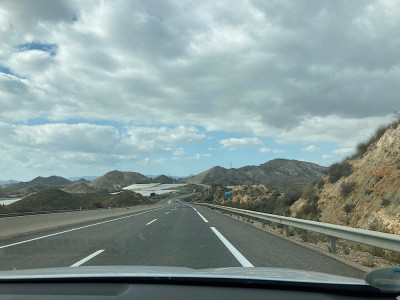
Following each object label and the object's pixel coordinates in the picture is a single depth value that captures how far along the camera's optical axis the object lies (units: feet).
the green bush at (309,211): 76.02
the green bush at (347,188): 70.22
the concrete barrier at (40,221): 47.93
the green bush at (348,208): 64.23
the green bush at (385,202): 54.02
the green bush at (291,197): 101.21
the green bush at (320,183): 86.99
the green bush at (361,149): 83.03
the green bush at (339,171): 80.35
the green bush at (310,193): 83.76
